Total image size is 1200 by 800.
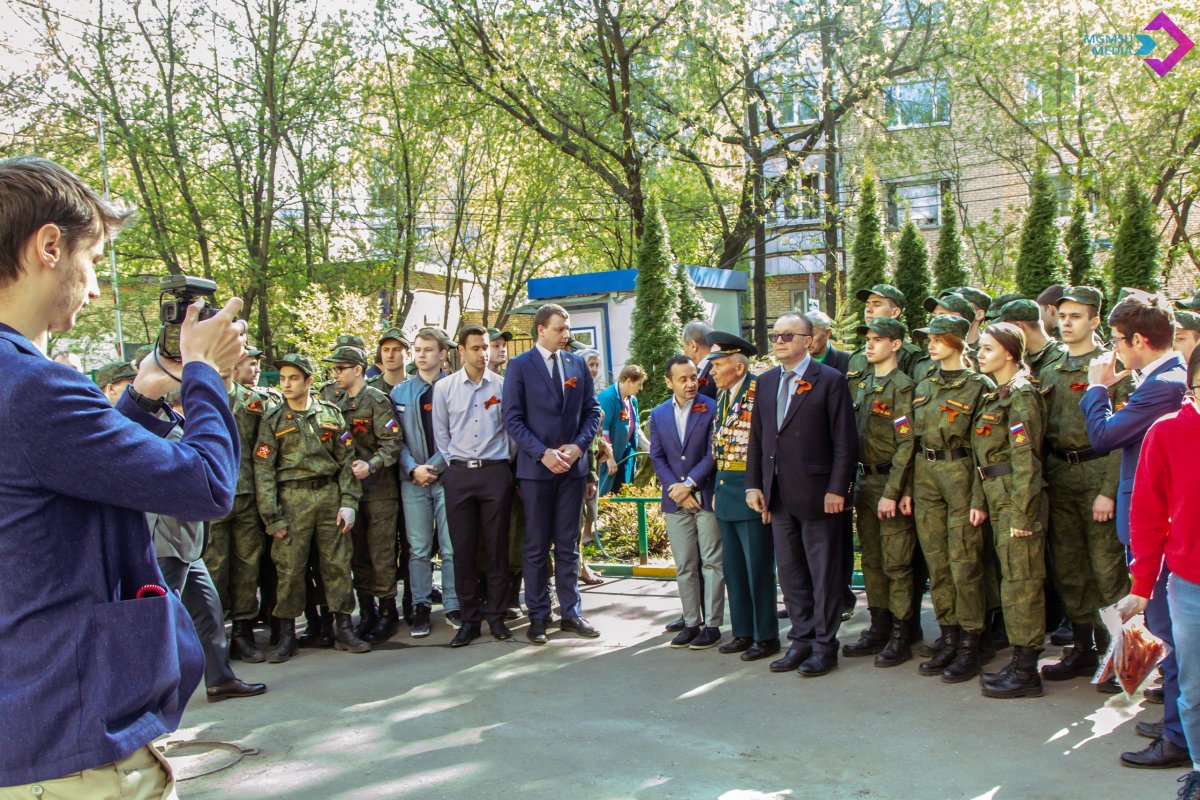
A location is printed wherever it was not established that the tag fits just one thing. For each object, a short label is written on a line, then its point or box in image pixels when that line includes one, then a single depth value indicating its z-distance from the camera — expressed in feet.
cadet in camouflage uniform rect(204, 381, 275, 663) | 24.25
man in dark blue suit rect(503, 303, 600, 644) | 25.49
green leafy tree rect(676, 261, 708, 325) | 59.57
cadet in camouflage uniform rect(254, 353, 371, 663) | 24.64
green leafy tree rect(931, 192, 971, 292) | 53.36
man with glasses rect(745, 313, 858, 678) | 21.86
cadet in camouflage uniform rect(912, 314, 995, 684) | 20.57
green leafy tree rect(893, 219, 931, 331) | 51.80
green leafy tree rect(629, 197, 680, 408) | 57.31
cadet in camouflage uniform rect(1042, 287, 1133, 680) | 19.88
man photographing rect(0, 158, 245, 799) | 6.33
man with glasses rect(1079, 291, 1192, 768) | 16.97
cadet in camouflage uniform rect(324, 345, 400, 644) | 26.43
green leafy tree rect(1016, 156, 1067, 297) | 47.39
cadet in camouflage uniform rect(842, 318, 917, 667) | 21.76
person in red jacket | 12.94
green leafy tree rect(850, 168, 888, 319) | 52.54
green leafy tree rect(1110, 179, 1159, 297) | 48.57
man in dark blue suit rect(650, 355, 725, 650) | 24.25
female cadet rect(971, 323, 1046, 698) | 19.22
